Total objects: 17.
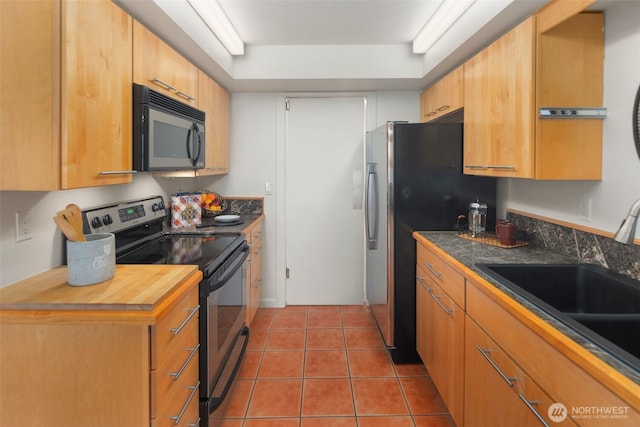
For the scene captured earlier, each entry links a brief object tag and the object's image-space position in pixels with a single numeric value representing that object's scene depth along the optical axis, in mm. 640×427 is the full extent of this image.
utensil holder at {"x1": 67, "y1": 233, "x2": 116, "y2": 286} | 1305
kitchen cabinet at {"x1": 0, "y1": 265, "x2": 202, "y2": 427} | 1161
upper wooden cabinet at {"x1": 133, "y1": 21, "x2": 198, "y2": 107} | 1754
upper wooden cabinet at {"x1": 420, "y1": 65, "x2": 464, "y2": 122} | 2543
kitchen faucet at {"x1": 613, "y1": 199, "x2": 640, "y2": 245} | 1042
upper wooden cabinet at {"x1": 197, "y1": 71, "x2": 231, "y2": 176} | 2783
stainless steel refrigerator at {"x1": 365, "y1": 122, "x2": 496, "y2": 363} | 2547
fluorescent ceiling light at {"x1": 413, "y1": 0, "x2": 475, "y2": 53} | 2273
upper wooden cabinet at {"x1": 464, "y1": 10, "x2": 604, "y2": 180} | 1682
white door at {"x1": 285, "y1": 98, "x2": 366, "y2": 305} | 3646
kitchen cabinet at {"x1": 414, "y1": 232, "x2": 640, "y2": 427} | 858
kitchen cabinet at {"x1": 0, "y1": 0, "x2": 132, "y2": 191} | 1165
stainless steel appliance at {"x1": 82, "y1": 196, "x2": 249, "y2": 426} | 1690
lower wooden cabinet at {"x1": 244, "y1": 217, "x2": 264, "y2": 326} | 2929
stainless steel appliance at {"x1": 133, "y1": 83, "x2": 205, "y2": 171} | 1731
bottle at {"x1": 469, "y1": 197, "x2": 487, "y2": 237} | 2432
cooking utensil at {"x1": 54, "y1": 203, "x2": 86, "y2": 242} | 1279
